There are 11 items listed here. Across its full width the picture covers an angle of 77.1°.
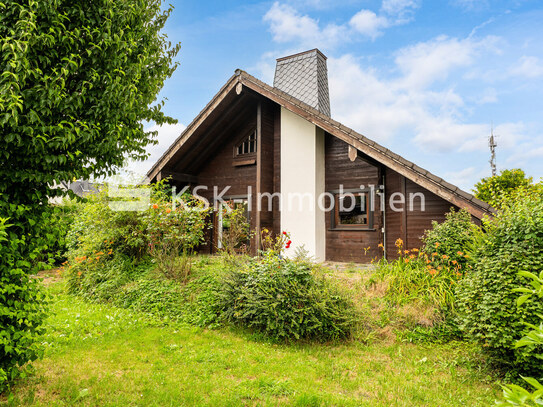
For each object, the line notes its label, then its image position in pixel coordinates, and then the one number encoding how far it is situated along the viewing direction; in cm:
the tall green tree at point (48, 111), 287
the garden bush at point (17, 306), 300
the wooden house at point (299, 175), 852
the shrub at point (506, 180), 1322
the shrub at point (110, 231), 831
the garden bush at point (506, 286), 340
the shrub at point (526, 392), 90
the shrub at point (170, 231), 747
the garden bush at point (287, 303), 482
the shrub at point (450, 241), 596
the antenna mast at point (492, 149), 2644
